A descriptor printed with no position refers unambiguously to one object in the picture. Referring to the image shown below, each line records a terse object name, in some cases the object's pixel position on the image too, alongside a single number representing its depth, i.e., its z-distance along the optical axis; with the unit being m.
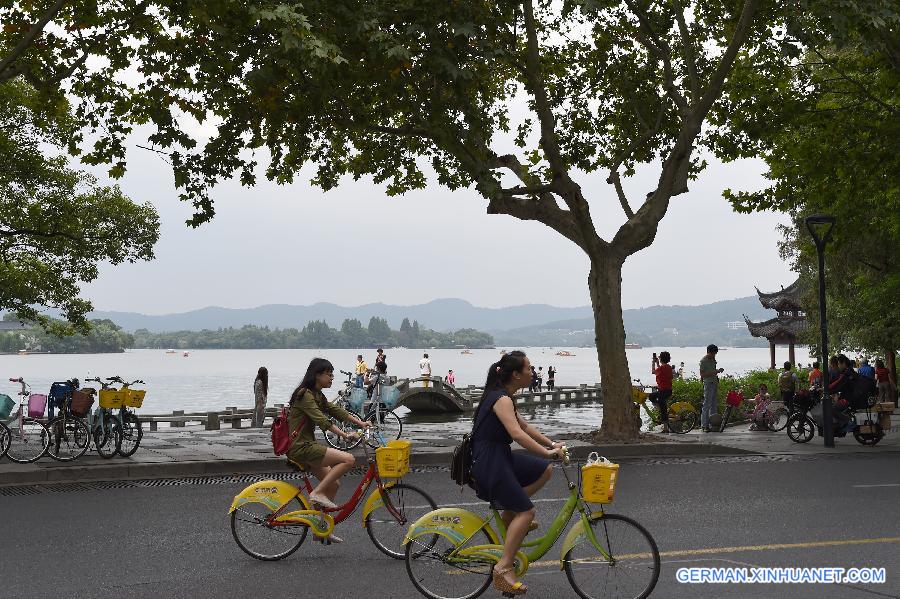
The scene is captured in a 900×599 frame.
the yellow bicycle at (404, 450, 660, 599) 6.56
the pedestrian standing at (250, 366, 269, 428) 24.70
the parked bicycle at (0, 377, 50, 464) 15.53
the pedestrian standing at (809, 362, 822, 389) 26.44
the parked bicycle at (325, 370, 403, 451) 21.83
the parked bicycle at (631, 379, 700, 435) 23.48
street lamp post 19.36
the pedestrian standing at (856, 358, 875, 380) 20.38
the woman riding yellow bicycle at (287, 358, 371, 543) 8.47
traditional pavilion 65.75
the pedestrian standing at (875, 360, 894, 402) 33.12
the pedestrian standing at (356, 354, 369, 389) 42.41
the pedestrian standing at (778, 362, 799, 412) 25.27
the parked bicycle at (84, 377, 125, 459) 16.03
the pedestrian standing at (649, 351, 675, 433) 23.36
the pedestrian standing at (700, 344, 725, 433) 22.62
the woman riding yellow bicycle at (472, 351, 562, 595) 6.57
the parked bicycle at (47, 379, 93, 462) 15.75
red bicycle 8.20
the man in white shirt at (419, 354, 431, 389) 51.66
